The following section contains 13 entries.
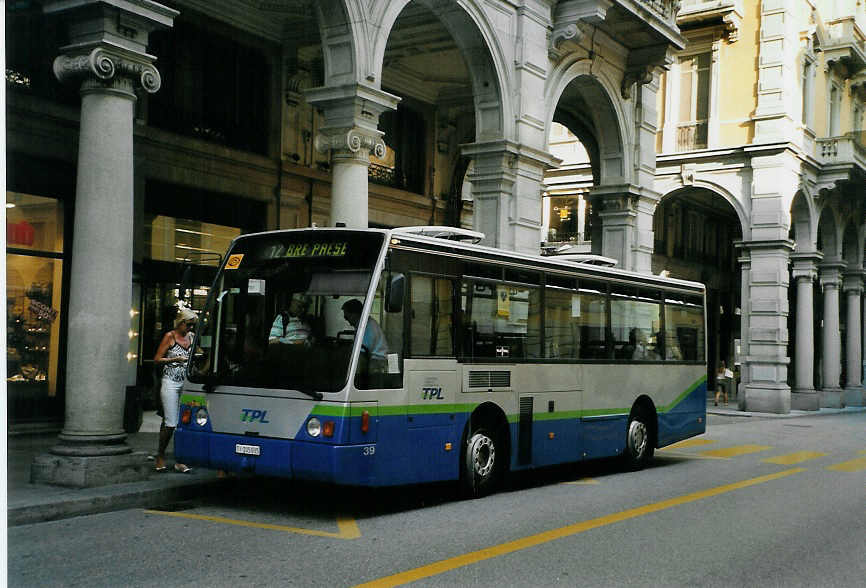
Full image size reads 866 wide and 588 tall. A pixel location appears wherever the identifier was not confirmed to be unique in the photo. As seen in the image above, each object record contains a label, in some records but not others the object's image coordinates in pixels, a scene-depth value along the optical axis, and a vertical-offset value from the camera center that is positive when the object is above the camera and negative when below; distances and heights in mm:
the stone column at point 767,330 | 30578 +748
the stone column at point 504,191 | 17719 +2788
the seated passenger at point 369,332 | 9383 +108
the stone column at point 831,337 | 35188 +647
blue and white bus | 9305 -196
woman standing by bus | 11070 -424
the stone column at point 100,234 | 10047 +1035
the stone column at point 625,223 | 22500 +2883
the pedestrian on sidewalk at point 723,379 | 34172 -914
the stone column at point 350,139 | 13859 +2836
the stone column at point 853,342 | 37219 +525
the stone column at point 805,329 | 32969 +848
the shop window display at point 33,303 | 14953 +474
